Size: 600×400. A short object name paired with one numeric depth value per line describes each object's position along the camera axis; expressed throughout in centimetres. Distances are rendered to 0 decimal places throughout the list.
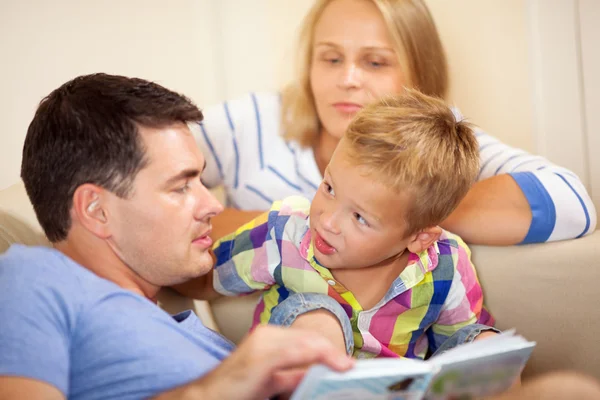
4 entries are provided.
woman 186
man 97
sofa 159
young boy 132
